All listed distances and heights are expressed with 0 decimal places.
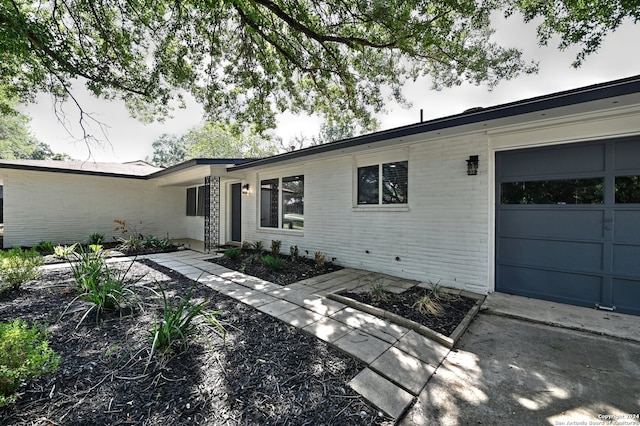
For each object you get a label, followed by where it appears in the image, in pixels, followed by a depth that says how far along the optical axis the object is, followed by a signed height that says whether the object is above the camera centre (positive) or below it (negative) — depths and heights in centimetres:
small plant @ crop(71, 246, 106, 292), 317 -87
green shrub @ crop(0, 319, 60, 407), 156 -97
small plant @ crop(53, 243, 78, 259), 606 -105
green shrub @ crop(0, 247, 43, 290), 363 -88
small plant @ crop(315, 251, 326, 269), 602 -119
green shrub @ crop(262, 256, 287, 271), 546 -116
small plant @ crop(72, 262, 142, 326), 294 -103
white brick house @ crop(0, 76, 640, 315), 341 +22
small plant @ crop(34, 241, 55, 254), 728 -112
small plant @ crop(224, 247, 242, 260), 649 -113
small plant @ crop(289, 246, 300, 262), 663 -118
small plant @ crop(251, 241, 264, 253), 732 -108
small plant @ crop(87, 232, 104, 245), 862 -101
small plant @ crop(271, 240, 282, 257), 706 -106
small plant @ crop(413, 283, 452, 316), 338 -133
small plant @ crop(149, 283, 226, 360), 221 -109
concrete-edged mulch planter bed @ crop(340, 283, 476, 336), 316 -135
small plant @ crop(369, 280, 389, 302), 377 -129
